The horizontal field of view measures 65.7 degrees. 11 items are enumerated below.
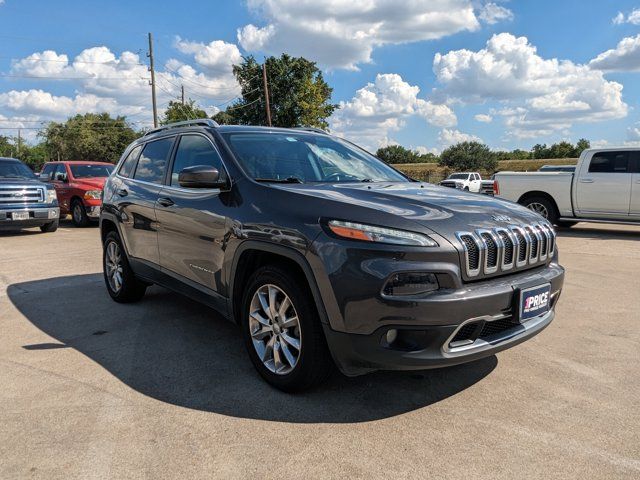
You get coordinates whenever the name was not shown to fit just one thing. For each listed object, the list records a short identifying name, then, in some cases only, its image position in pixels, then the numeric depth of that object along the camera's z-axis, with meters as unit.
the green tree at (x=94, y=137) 68.75
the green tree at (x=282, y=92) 46.16
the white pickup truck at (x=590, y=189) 10.86
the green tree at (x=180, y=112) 54.62
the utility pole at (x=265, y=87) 34.71
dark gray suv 2.55
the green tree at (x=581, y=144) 73.68
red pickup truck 12.86
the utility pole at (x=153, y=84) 33.25
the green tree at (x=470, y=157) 62.66
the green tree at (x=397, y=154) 89.36
